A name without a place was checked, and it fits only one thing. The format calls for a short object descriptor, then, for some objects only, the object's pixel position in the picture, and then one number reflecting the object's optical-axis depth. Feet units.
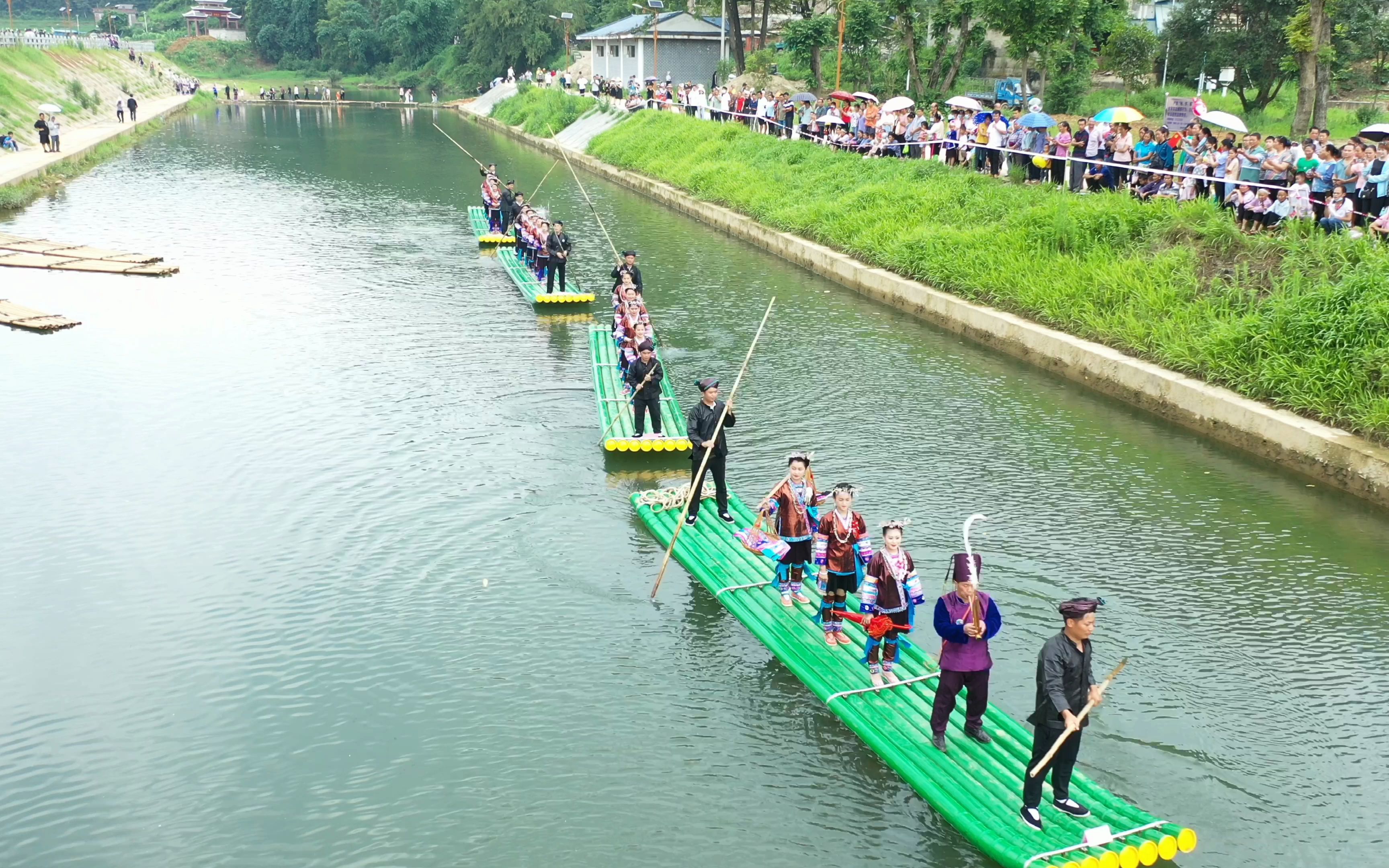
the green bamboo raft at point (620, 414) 48.24
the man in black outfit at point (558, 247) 76.18
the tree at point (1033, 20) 97.09
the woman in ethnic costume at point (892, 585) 29.01
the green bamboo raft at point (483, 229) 101.19
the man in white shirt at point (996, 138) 86.69
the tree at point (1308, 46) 78.33
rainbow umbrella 74.23
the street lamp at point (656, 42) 183.96
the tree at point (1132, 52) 142.31
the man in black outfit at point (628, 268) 59.31
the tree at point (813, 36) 146.72
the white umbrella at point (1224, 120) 68.49
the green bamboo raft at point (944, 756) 24.08
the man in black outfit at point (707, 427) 39.11
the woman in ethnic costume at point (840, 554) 31.78
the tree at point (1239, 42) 128.36
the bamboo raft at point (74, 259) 84.23
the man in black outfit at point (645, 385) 47.29
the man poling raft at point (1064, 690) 23.59
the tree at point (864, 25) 140.26
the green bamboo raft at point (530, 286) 76.43
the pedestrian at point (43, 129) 145.18
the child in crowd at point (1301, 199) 59.52
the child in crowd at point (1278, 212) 60.75
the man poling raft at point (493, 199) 105.40
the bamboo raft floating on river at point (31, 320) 68.18
